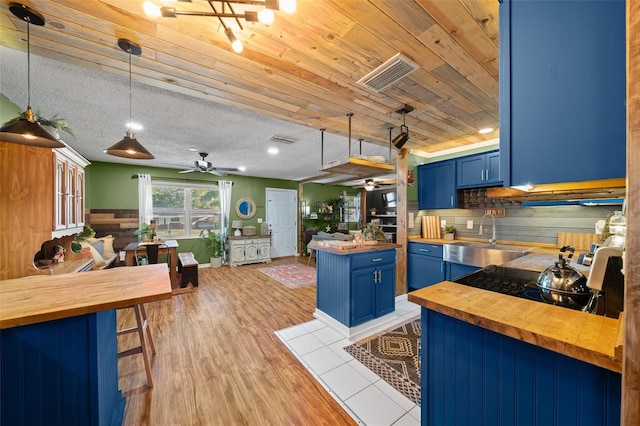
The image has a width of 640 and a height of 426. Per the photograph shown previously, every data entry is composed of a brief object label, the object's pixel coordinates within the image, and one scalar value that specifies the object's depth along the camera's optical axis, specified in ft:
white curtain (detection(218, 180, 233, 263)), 20.44
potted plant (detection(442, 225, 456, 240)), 13.05
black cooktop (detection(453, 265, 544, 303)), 4.16
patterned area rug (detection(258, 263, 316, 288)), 15.37
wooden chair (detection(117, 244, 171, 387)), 6.03
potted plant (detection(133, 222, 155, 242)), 14.88
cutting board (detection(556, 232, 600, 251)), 9.33
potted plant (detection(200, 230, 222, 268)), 20.07
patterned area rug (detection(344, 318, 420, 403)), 6.23
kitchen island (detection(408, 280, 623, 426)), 2.42
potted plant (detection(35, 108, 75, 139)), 6.07
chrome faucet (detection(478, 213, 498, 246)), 11.76
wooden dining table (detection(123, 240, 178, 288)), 13.48
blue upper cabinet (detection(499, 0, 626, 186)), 2.58
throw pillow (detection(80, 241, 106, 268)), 12.27
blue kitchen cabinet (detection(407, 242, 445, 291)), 11.97
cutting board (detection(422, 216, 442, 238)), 13.75
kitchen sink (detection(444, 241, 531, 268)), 9.95
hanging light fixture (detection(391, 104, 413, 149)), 8.31
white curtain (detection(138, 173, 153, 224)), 17.52
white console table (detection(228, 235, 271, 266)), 20.31
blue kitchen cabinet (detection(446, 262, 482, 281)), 10.97
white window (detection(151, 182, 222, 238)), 18.90
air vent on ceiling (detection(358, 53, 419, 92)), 5.62
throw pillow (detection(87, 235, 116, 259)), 14.43
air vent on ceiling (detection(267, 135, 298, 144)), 11.47
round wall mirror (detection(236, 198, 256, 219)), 22.06
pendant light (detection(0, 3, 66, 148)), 4.20
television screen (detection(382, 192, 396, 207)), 23.98
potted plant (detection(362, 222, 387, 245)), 10.00
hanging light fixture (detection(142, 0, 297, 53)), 3.45
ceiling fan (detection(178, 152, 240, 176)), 13.62
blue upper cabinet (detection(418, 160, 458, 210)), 12.71
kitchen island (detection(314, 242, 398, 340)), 8.50
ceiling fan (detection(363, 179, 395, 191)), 18.56
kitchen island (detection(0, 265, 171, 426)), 3.45
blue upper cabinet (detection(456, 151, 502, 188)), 11.27
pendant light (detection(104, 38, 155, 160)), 6.03
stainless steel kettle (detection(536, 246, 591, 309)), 3.67
